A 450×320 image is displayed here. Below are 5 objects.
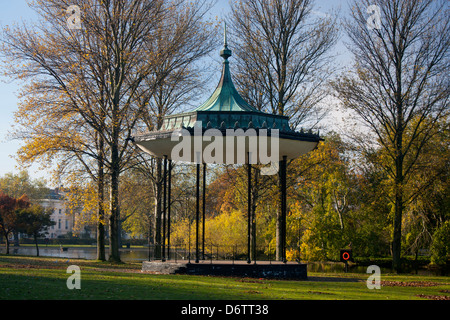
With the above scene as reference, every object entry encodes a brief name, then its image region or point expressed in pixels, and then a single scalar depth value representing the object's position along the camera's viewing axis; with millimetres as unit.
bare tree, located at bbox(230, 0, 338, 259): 27812
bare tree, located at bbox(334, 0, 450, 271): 26312
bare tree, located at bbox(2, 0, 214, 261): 25000
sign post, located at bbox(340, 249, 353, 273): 24969
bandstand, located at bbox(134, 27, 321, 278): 17531
